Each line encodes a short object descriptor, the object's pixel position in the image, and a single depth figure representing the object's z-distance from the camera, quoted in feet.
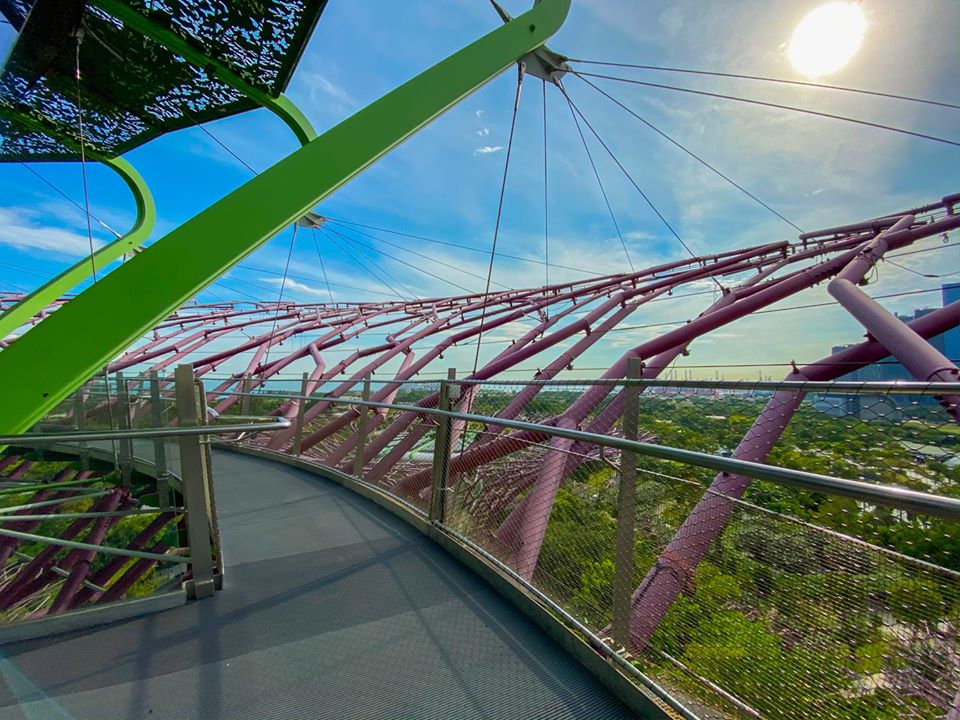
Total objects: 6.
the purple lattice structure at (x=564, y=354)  16.97
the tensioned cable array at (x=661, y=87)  24.35
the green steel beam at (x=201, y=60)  13.66
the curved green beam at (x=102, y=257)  22.20
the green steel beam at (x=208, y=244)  10.10
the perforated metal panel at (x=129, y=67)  13.97
